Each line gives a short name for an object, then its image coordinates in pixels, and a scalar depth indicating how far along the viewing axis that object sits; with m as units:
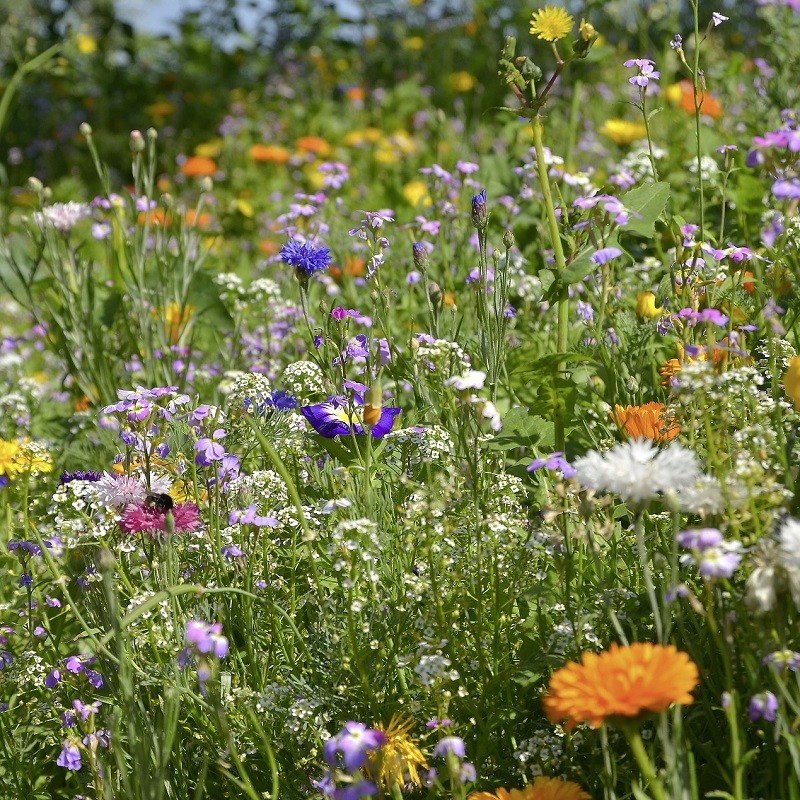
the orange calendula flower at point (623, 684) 1.03
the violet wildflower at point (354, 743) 1.05
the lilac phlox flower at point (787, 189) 1.10
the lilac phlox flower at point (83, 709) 1.19
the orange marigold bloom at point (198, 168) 2.92
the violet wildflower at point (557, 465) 1.13
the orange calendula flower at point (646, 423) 1.25
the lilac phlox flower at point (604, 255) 1.22
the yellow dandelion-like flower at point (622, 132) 2.06
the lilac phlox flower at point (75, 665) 1.22
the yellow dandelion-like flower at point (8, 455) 1.39
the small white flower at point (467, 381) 1.13
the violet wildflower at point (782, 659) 1.04
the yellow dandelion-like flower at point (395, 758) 1.11
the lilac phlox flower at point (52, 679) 1.22
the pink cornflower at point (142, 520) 1.20
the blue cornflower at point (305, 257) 1.31
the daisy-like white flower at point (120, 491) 1.22
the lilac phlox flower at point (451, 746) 1.07
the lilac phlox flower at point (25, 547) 1.27
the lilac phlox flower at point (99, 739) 1.15
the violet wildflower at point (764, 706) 1.03
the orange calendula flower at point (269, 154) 2.93
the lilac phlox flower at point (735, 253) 1.27
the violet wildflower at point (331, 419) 1.28
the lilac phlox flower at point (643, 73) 1.34
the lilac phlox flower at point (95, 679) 1.23
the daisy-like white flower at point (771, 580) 1.04
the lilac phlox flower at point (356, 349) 1.28
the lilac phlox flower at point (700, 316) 1.13
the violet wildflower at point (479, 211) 1.29
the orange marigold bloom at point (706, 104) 1.90
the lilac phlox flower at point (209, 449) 1.19
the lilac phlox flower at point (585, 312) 1.40
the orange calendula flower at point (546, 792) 1.11
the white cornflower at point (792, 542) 1.03
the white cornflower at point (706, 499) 1.08
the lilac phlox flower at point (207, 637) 1.05
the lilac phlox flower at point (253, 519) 1.17
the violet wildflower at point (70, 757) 1.18
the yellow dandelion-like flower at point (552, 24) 1.32
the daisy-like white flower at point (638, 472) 1.07
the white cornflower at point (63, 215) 1.65
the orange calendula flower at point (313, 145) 2.81
